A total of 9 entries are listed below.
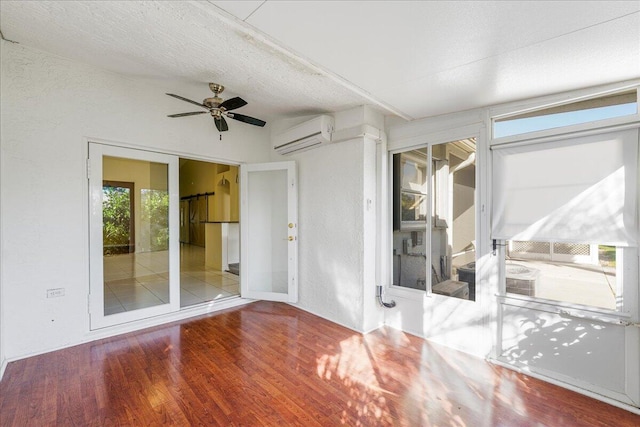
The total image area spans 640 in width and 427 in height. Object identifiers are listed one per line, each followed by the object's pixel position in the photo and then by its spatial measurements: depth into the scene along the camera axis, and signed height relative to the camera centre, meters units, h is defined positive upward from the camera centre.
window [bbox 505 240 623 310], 2.25 -0.54
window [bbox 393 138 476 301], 2.98 -0.08
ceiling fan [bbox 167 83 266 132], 2.90 +1.13
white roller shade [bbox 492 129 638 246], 2.14 +0.18
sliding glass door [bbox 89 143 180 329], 3.00 -0.26
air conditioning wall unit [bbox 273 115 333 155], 3.46 +1.02
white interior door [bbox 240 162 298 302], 4.07 -0.30
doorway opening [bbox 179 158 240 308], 4.86 -0.53
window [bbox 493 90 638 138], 2.20 +0.84
